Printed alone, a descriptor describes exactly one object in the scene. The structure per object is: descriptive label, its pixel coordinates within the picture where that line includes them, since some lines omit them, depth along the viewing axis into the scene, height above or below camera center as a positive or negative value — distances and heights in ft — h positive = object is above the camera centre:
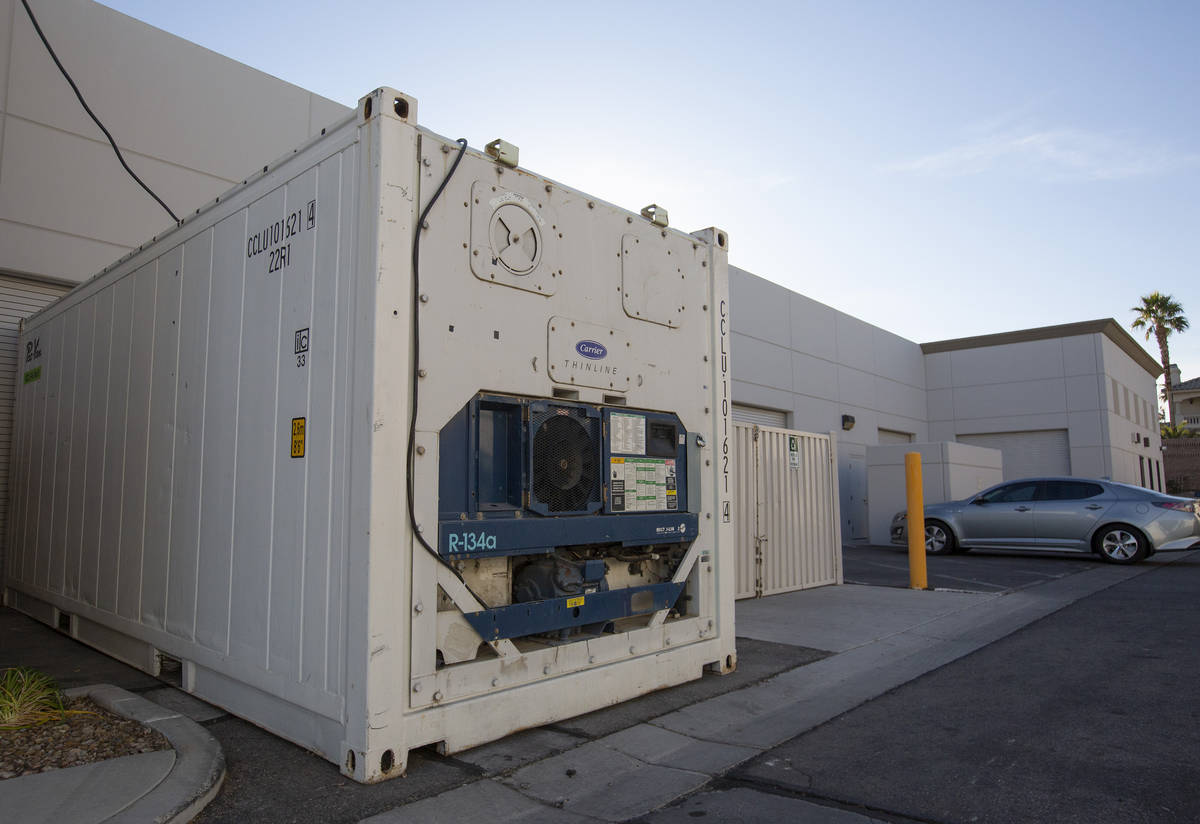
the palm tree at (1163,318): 139.23 +30.97
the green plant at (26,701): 11.99 -3.26
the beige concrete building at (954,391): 58.49 +9.23
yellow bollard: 30.35 -1.31
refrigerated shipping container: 11.16 +0.73
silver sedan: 38.47 -1.62
